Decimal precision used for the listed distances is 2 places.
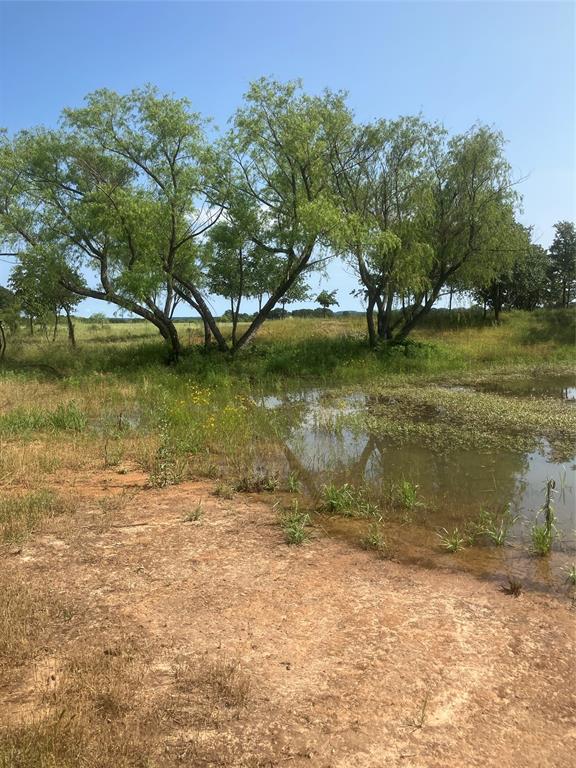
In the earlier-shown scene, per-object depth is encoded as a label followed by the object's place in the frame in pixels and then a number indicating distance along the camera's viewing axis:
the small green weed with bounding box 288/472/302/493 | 7.52
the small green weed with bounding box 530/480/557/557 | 5.38
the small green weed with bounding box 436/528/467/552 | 5.53
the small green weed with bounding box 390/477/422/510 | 6.82
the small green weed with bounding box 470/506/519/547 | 5.71
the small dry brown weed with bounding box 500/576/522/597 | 4.58
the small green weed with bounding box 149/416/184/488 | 7.67
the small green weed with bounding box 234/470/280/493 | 7.53
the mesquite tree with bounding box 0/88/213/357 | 20.58
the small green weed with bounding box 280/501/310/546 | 5.68
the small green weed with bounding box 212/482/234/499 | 7.16
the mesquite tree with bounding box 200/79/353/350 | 21.17
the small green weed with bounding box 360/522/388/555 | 5.55
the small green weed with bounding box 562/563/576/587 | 4.77
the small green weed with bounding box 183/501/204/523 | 6.27
